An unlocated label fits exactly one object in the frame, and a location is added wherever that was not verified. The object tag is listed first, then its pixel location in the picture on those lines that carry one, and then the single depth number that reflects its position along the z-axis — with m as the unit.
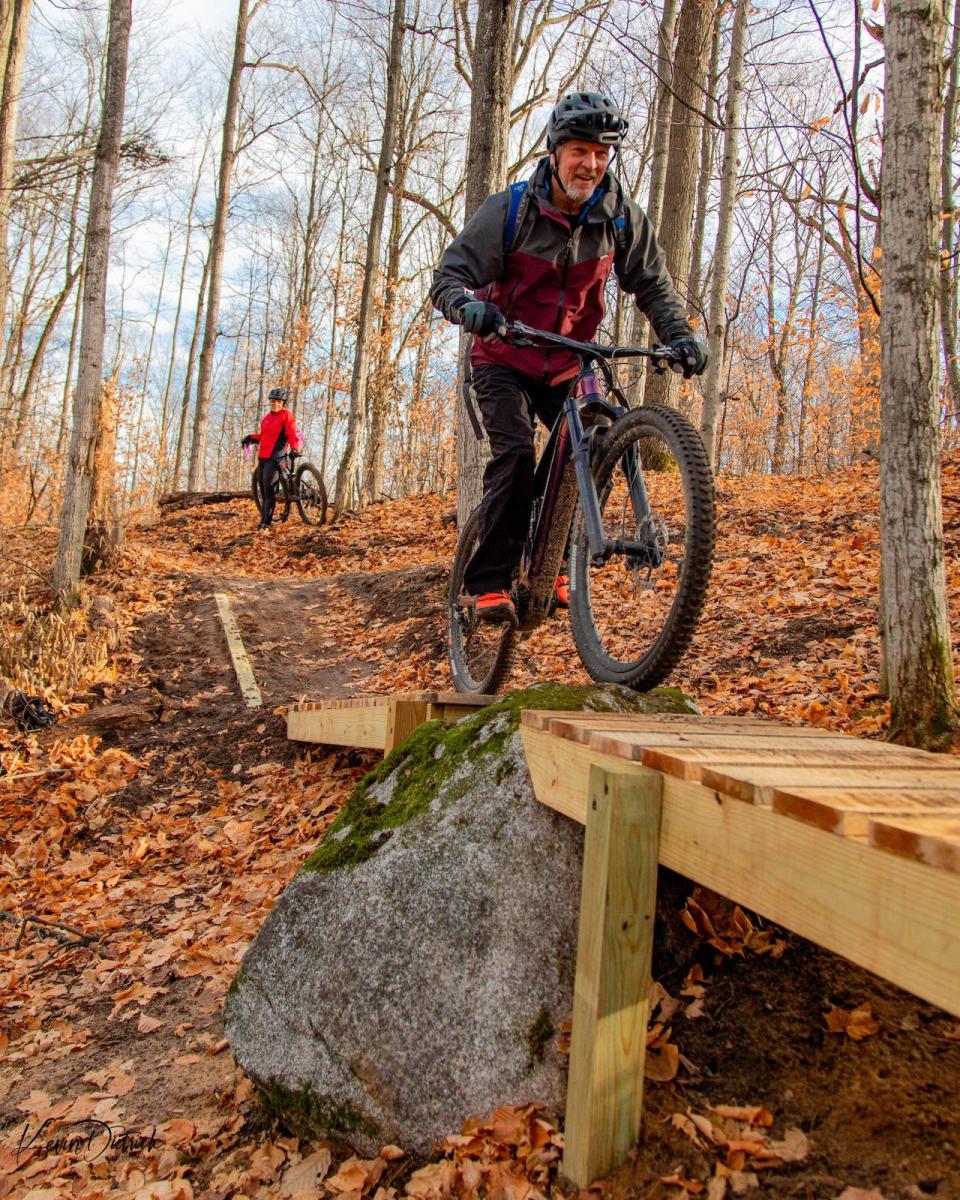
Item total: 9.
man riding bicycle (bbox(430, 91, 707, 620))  3.25
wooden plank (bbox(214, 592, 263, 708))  6.62
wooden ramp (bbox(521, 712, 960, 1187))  1.27
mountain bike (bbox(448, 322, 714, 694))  2.71
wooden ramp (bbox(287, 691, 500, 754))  3.91
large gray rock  2.30
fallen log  16.92
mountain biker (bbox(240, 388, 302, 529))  13.10
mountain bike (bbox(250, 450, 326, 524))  13.12
